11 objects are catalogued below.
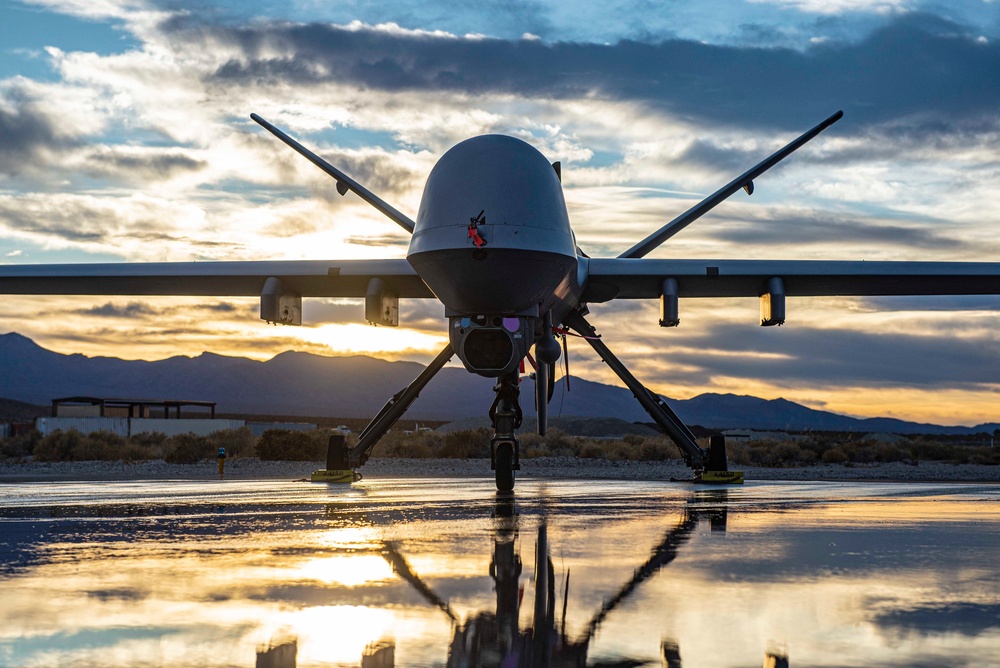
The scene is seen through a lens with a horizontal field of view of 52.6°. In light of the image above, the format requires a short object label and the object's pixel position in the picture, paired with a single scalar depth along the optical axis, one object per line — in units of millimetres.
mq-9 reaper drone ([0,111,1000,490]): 13047
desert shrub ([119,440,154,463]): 37856
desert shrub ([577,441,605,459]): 41000
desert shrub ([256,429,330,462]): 37000
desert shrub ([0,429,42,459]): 45281
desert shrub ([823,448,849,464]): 40425
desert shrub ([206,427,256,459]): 43950
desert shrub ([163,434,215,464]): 34781
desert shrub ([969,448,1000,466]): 40262
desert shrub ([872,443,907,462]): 42812
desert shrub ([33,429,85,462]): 39000
